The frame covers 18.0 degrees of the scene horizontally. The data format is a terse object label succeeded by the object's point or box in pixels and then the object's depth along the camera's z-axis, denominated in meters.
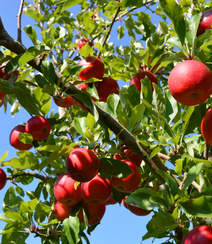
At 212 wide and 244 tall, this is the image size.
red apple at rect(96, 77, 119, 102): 1.63
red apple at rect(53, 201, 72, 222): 1.61
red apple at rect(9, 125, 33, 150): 1.76
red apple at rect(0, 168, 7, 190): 1.71
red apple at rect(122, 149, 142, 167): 1.57
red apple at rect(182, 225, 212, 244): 1.33
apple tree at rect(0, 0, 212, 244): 1.37
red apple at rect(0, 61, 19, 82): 1.59
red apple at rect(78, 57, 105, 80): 1.61
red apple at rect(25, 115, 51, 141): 1.70
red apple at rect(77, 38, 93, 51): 2.16
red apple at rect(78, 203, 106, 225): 1.60
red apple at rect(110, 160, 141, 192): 1.48
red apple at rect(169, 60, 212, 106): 1.35
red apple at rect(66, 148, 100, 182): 1.44
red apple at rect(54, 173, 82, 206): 1.54
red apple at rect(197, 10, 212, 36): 1.54
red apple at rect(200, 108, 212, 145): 1.41
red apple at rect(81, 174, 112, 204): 1.48
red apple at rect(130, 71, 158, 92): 1.59
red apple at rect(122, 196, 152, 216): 1.61
